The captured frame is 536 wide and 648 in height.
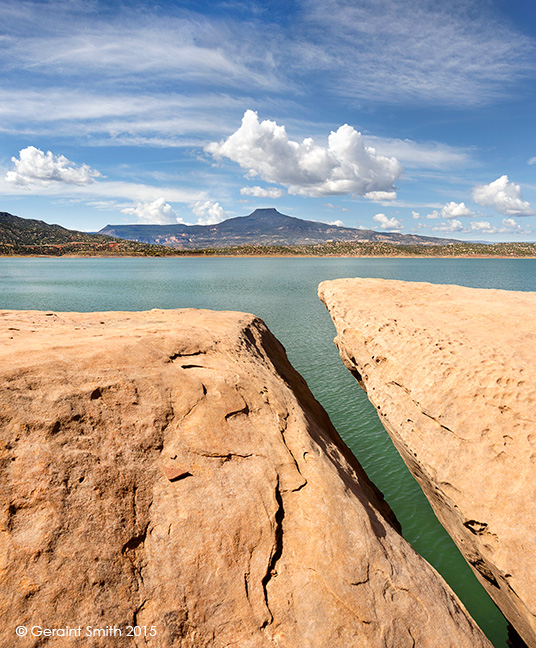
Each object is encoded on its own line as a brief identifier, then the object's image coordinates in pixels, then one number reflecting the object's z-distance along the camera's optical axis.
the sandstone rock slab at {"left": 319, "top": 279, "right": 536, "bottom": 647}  6.42
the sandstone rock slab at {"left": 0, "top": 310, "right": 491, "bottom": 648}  3.64
